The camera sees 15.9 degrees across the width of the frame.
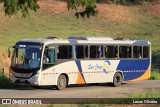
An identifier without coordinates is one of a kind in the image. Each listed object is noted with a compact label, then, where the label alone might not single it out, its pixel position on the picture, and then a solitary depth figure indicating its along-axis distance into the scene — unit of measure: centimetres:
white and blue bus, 2816
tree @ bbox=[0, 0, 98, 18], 3130
